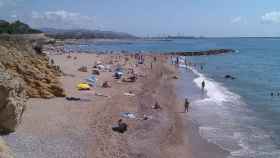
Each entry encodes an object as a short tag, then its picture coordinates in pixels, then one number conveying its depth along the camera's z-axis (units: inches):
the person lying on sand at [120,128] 493.7
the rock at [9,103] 379.0
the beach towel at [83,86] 778.3
